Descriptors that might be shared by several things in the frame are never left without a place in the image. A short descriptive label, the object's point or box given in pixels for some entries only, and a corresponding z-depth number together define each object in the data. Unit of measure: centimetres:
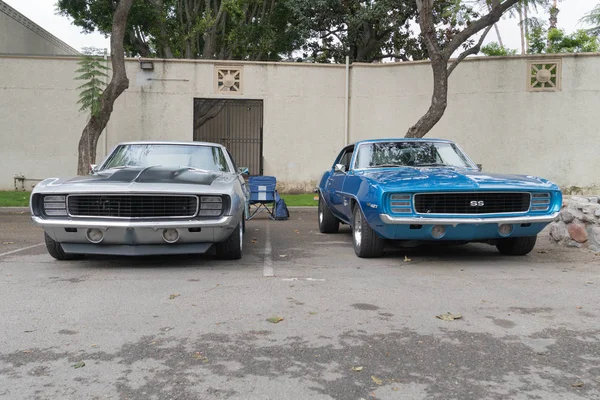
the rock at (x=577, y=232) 740
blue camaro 582
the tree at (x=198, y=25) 2234
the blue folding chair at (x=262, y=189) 1148
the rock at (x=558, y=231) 775
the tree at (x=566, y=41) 2553
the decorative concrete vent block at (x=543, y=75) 1581
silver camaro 548
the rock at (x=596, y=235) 714
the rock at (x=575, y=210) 735
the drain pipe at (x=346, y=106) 1709
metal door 1927
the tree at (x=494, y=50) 2802
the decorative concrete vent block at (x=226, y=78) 1694
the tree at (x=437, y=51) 1444
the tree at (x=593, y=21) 2706
